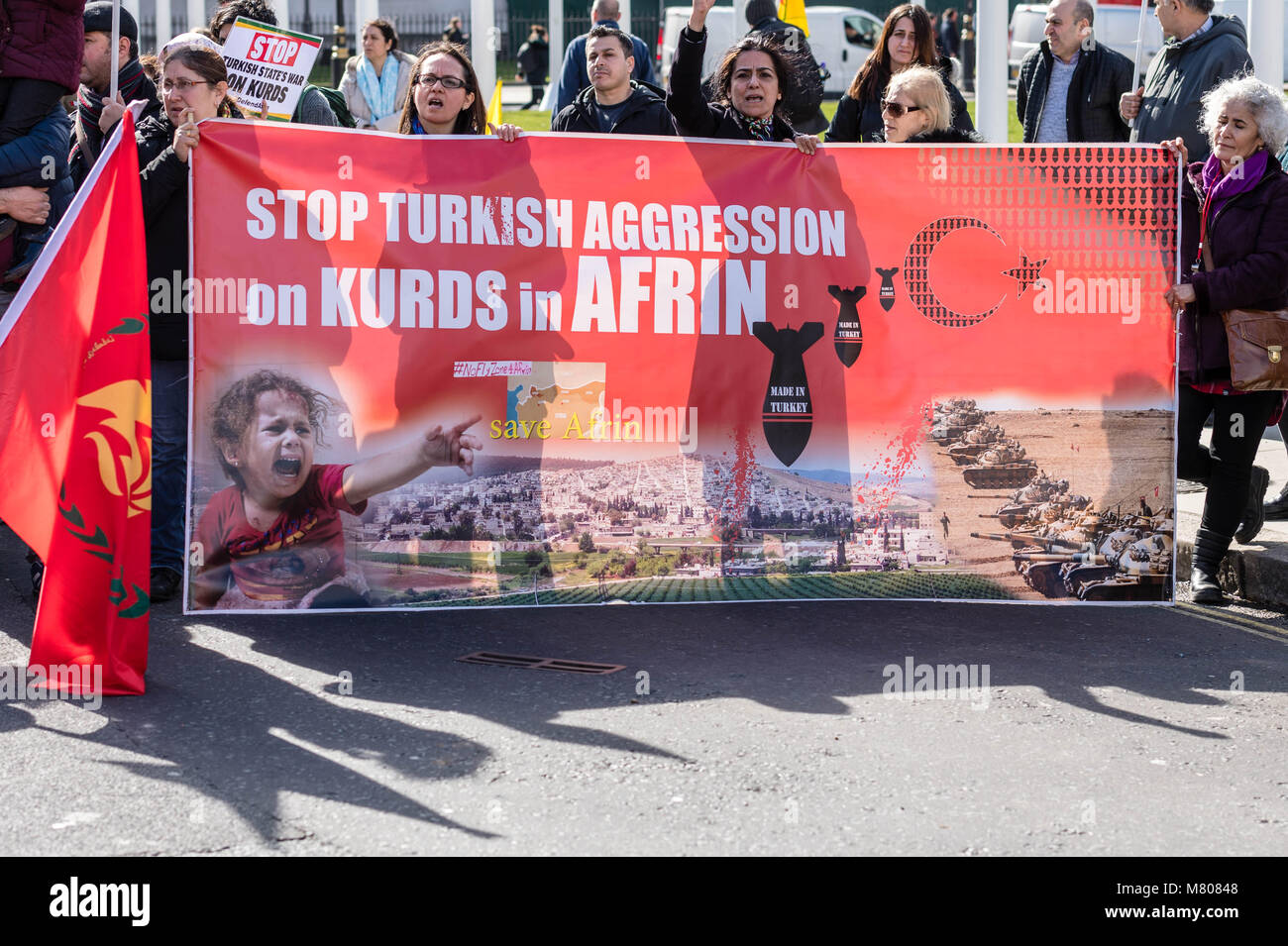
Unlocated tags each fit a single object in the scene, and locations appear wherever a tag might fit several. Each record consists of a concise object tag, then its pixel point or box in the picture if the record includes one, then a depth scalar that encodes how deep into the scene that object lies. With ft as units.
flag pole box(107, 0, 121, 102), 18.69
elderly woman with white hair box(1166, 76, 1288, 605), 21.02
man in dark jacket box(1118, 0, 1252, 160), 25.35
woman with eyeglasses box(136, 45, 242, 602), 20.34
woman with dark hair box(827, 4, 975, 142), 26.50
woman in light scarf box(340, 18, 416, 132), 39.42
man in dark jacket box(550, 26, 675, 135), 23.93
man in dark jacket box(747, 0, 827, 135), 29.45
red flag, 16.88
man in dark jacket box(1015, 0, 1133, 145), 27.58
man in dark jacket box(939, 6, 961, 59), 111.55
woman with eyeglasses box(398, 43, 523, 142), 21.66
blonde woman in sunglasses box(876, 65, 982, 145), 22.04
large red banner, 19.84
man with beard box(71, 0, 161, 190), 22.08
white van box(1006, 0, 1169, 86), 74.13
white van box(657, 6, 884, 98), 108.68
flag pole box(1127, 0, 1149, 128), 22.98
